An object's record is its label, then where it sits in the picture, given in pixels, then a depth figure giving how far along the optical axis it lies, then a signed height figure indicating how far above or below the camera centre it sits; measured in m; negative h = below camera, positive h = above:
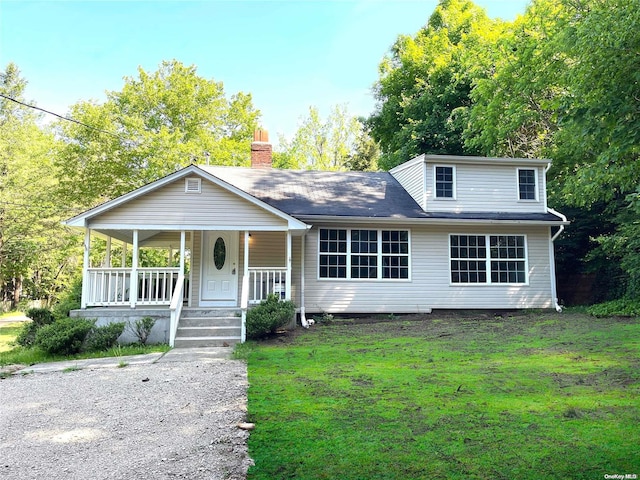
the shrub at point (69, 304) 10.95 -0.67
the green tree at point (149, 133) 24.14 +8.52
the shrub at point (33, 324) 9.56 -1.00
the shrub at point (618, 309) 11.03 -0.87
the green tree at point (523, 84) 14.90 +6.95
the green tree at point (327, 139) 35.95 +11.36
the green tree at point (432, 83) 21.22 +9.92
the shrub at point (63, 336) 8.53 -1.12
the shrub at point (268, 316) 9.35 -0.84
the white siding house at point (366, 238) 10.59 +1.12
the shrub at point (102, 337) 9.08 -1.21
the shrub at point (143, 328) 9.45 -1.08
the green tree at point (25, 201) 23.36 +4.21
